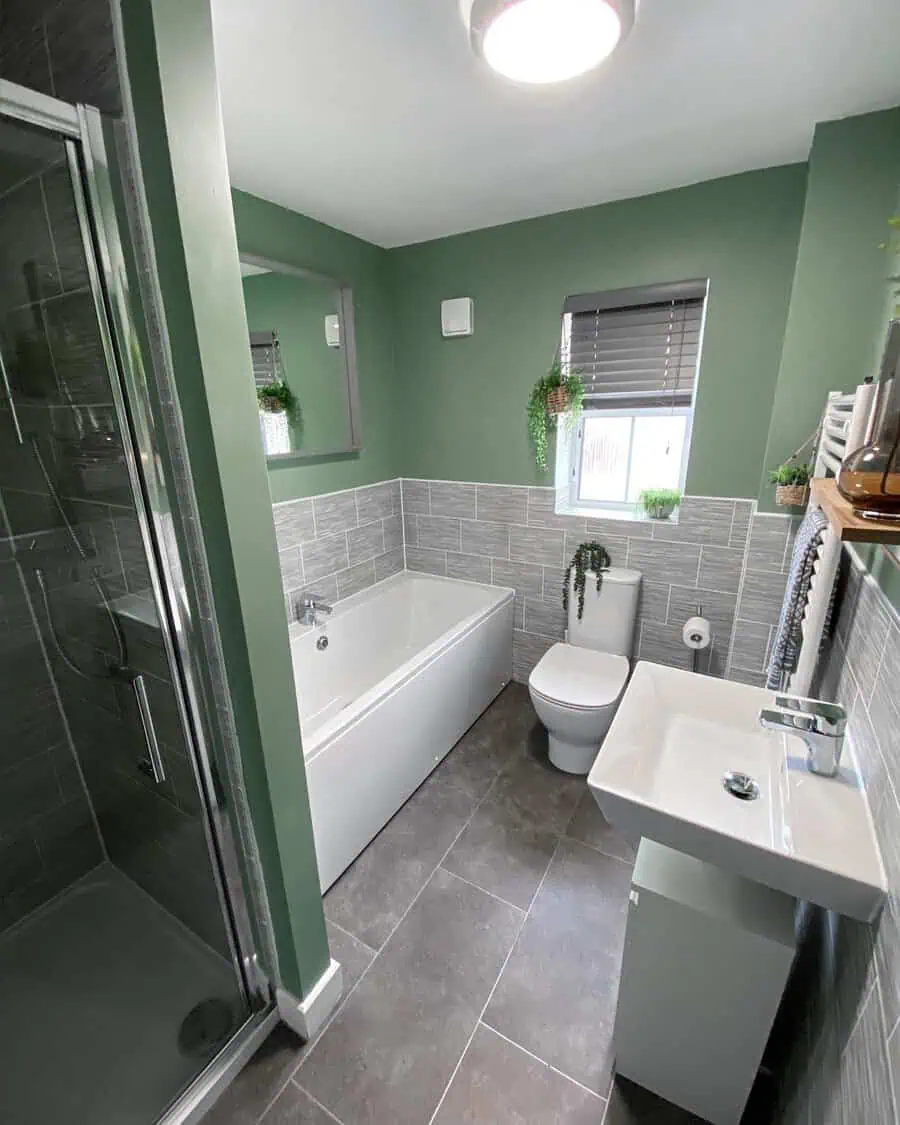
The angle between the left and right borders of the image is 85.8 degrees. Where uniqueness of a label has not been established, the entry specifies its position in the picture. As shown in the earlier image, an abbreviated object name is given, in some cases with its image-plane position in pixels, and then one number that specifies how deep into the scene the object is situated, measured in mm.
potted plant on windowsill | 2289
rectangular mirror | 2139
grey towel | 1271
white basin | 821
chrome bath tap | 2354
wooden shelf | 687
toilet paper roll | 2139
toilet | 2021
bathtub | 1661
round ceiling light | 998
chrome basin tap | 993
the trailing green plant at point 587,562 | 2408
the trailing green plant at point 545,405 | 2312
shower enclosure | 949
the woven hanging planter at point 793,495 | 1720
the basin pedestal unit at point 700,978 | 965
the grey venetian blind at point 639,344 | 2100
